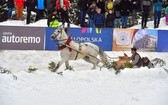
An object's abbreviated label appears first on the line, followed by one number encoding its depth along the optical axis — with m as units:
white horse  17.95
